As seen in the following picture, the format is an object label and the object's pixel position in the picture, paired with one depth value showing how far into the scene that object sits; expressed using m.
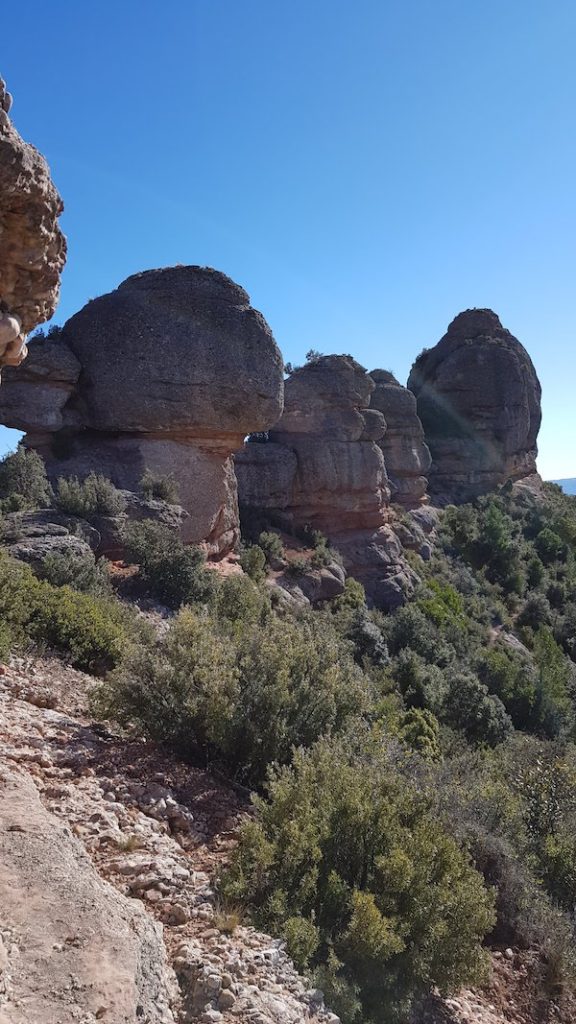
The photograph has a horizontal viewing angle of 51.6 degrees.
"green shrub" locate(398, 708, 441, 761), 10.58
